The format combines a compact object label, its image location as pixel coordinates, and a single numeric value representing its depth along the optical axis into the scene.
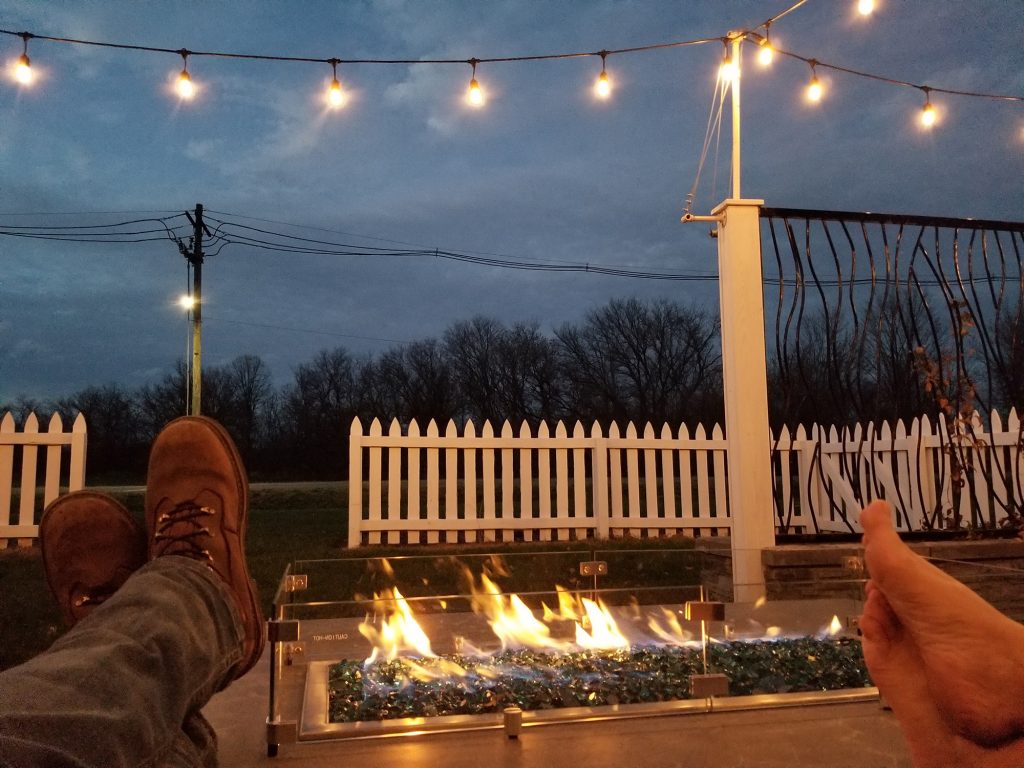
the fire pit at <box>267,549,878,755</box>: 1.92
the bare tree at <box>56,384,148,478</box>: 13.49
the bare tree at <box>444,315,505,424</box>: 18.70
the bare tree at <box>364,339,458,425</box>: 18.48
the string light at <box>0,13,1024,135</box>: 4.02
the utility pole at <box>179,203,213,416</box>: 13.22
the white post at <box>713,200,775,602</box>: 3.67
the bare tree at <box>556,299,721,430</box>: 18.67
